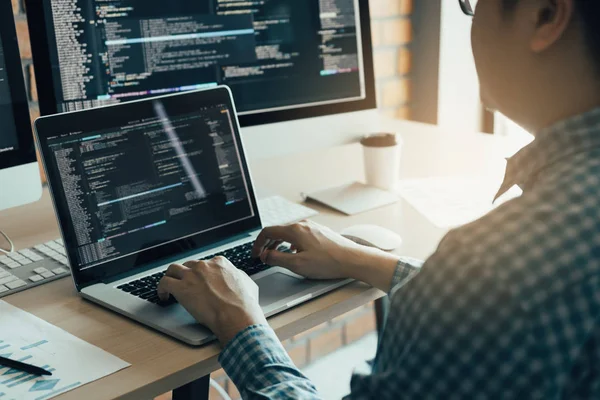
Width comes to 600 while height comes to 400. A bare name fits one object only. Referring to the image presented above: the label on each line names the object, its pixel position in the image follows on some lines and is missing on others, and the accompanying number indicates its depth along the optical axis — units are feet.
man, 1.84
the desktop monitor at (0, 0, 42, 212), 3.58
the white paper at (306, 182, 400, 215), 4.30
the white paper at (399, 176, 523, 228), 4.17
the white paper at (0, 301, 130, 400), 2.47
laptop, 3.17
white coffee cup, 4.55
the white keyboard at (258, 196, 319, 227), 4.08
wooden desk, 2.58
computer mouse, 3.68
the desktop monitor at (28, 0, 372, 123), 3.81
